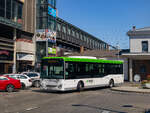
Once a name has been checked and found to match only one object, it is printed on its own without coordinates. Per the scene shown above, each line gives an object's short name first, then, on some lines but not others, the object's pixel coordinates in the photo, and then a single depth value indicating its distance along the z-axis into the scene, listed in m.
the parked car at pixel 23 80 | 22.05
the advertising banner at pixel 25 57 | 43.23
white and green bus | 18.42
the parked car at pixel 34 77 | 24.56
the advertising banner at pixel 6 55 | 39.40
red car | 19.08
